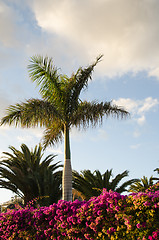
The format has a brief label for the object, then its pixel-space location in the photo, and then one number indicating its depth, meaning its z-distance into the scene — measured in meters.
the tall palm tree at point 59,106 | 11.90
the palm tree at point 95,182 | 15.45
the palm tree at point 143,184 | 22.20
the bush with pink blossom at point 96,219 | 5.15
